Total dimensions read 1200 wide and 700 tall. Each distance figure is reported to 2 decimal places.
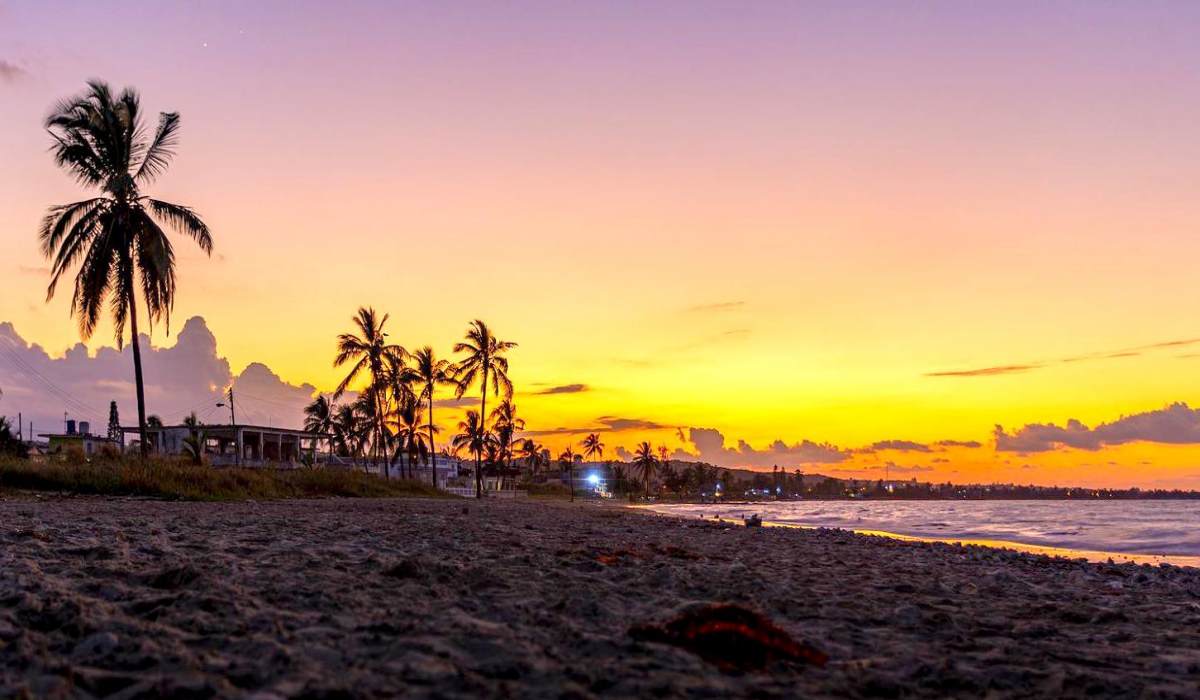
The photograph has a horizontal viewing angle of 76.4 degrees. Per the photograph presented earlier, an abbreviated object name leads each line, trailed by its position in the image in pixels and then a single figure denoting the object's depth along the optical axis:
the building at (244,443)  48.41
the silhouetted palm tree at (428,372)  62.06
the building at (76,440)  56.69
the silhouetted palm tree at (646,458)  140.88
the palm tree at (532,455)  129.00
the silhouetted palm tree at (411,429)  65.52
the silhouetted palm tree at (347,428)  78.12
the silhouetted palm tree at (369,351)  53.27
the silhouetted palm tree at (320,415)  83.81
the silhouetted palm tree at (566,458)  135.51
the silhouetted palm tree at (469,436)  85.42
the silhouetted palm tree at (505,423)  87.69
